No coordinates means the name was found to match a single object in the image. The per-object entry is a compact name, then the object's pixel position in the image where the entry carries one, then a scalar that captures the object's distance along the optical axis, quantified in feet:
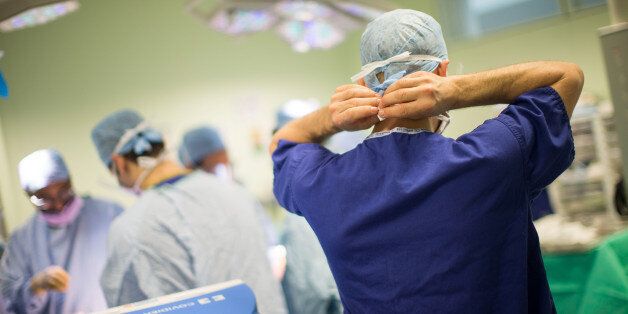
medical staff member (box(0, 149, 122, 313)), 6.41
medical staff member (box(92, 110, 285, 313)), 6.48
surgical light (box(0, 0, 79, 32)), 6.62
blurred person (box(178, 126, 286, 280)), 7.91
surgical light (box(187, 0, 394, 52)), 8.75
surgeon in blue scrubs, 3.44
